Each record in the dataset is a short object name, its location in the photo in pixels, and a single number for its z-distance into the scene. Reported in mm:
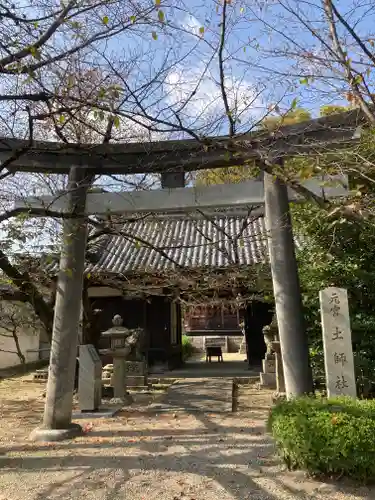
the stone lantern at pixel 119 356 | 9633
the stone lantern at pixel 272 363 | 10039
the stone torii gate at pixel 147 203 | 6133
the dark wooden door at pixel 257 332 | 14281
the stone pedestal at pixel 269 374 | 11438
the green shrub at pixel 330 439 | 4395
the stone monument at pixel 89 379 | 8352
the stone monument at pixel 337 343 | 5637
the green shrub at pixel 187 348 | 21809
